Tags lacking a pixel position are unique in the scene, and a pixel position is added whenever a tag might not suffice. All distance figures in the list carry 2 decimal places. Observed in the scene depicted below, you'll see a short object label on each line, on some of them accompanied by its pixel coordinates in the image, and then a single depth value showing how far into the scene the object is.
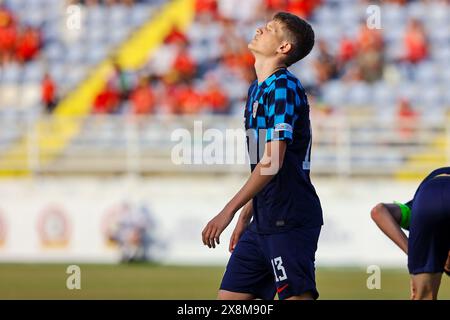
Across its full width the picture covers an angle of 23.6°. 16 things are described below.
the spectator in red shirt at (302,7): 22.39
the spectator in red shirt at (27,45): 23.77
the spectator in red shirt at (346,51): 21.47
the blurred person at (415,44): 21.33
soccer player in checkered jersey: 6.33
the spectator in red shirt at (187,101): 20.98
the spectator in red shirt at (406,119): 19.34
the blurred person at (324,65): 21.25
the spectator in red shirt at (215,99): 21.08
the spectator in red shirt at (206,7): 23.33
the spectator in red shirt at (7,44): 23.83
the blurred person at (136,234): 17.89
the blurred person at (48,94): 22.11
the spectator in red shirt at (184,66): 21.89
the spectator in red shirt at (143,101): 21.25
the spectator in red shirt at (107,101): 21.84
